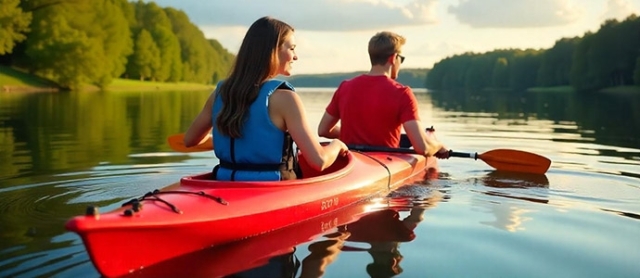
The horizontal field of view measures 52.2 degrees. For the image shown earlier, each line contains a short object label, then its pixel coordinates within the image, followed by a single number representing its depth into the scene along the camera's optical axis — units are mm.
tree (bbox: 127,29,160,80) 62688
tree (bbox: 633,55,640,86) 56094
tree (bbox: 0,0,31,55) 39094
